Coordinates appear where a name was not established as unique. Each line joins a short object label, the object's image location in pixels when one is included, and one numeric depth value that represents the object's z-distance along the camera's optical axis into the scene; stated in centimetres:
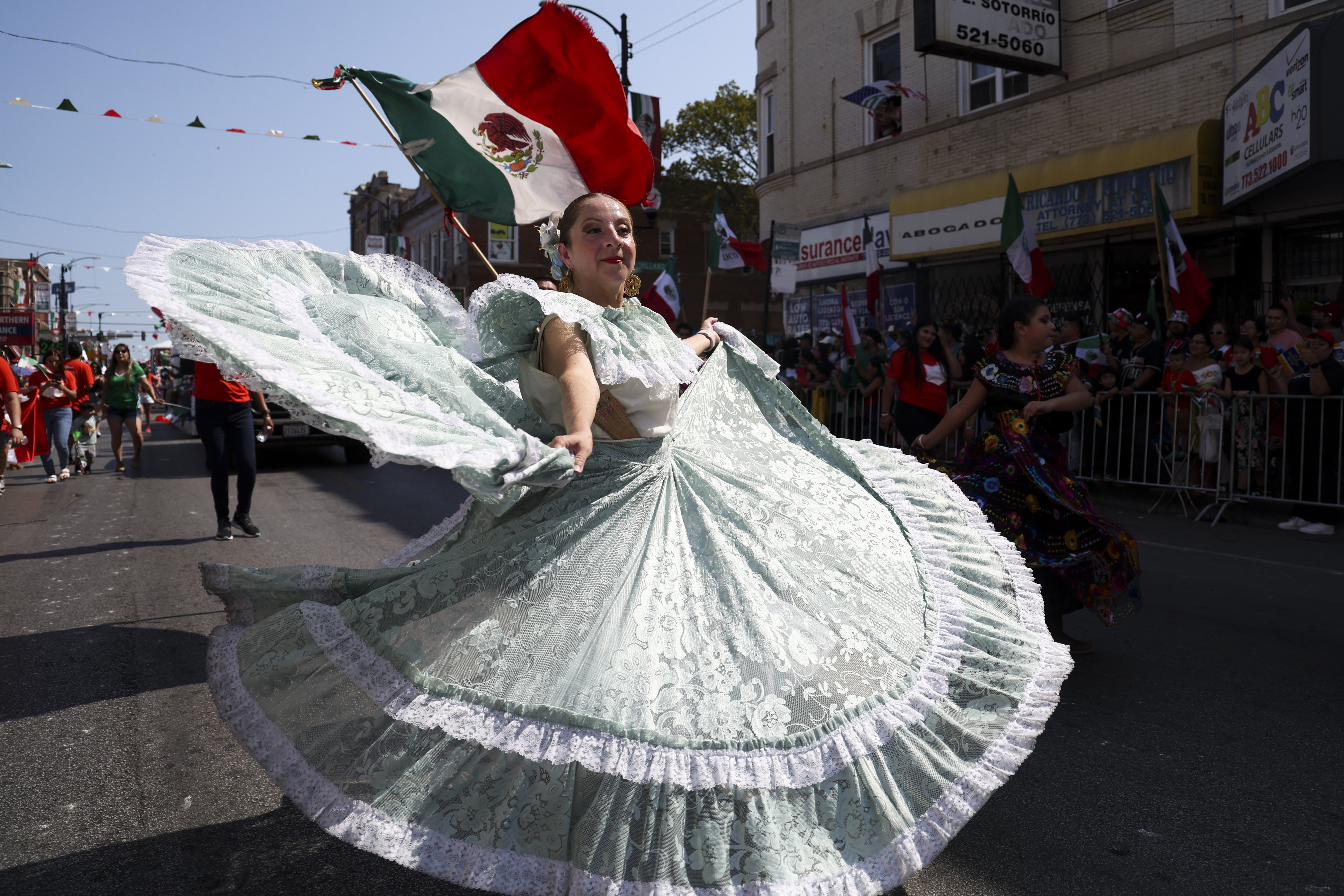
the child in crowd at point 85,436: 1404
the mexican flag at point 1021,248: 1220
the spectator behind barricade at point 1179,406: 931
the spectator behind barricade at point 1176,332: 1011
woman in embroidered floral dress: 445
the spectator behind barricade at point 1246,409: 870
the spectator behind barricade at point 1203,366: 916
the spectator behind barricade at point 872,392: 1200
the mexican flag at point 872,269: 1402
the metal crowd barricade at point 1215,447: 823
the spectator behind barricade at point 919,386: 900
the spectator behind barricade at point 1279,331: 903
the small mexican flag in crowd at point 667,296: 1444
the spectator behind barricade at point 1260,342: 901
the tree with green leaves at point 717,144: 3344
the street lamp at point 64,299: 5819
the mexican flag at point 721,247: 1228
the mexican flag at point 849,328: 1323
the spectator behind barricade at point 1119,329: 1084
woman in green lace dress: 199
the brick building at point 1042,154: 1206
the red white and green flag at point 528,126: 508
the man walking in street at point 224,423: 740
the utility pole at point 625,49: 1911
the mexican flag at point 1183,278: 1079
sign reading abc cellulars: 950
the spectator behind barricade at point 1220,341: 984
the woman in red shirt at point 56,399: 1253
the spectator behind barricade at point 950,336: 1132
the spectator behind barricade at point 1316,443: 813
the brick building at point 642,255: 4153
